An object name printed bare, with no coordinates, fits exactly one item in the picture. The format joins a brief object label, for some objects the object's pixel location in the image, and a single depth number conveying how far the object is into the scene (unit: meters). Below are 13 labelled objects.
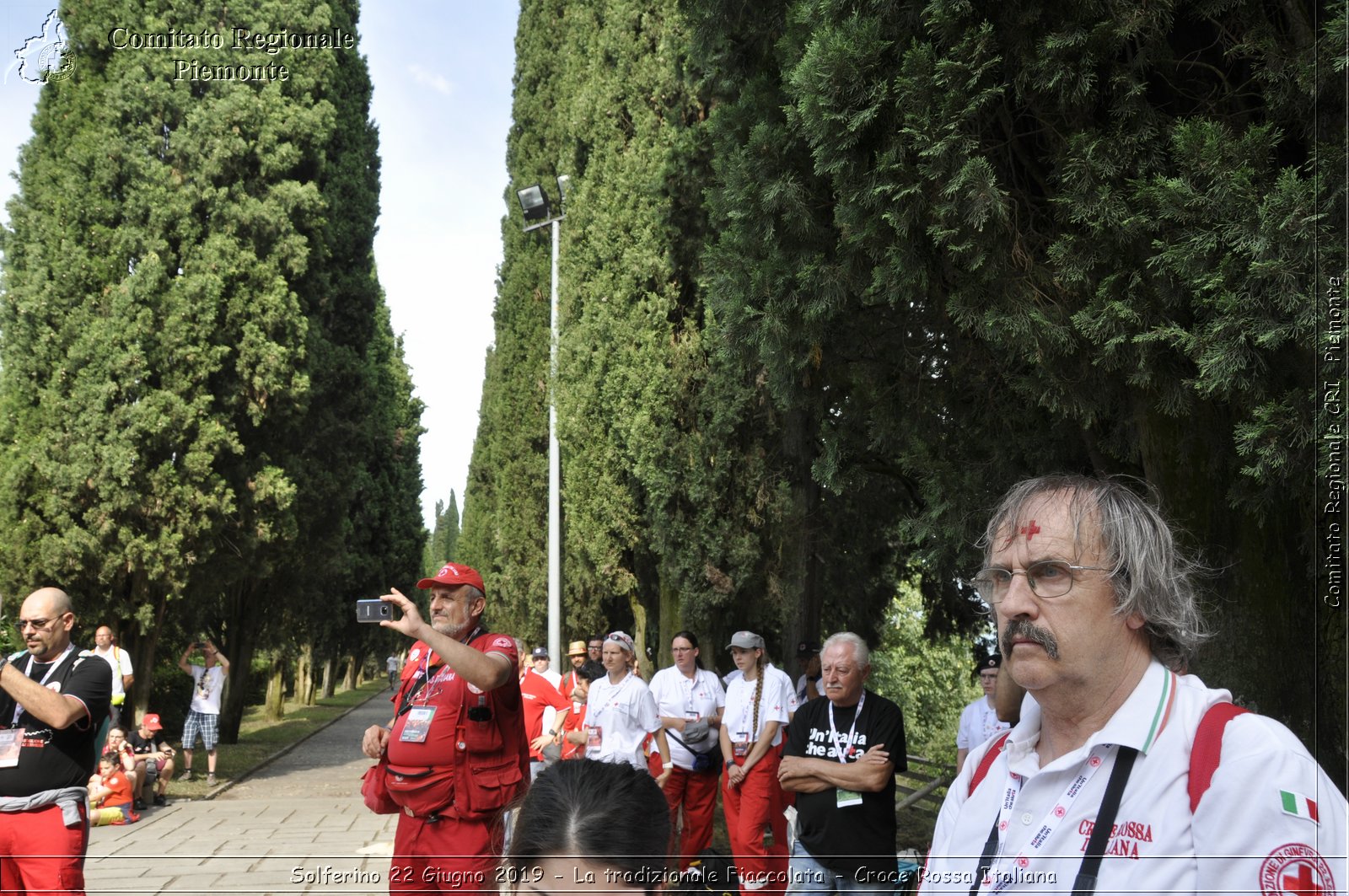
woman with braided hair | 8.20
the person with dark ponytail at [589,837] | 2.13
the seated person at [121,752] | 13.61
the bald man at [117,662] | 13.62
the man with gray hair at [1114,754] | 1.92
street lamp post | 16.38
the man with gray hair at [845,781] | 5.70
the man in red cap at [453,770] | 5.30
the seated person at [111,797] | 12.85
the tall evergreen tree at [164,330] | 15.87
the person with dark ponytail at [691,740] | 9.23
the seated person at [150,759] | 14.30
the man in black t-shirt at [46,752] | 5.39
